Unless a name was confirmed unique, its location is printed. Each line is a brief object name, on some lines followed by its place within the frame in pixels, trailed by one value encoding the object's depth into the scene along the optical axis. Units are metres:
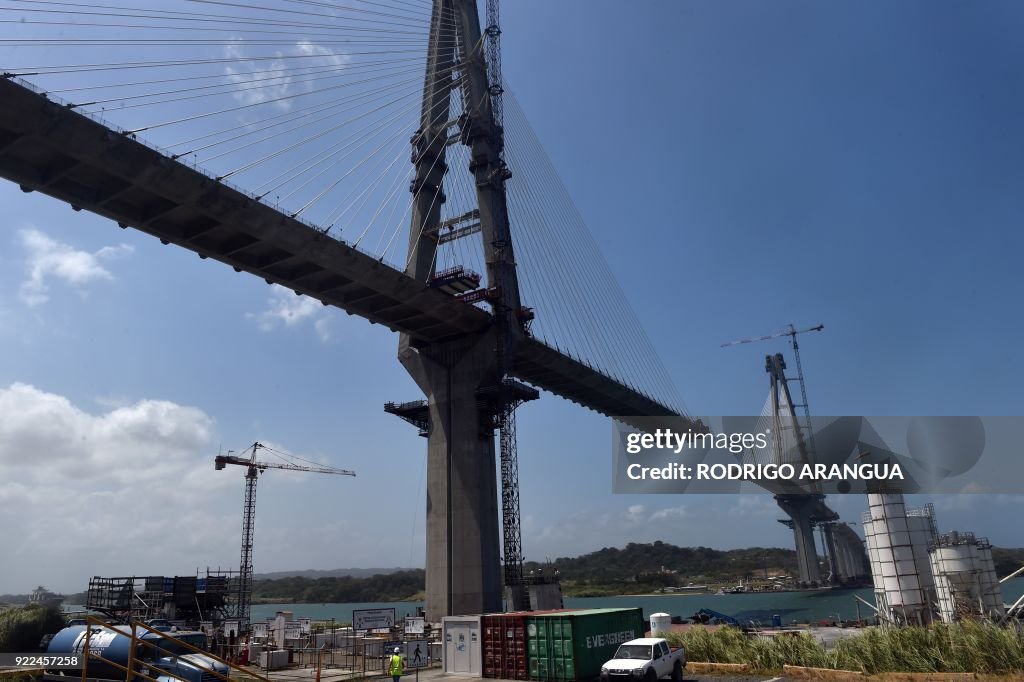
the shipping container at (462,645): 30.08
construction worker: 26.47
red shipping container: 28.36
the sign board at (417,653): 32.91
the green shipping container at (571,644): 26.78
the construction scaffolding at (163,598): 55.78
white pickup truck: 23.62
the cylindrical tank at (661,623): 41.97
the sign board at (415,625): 45.09
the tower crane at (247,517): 94.81
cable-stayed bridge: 34.47
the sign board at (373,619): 37.56
